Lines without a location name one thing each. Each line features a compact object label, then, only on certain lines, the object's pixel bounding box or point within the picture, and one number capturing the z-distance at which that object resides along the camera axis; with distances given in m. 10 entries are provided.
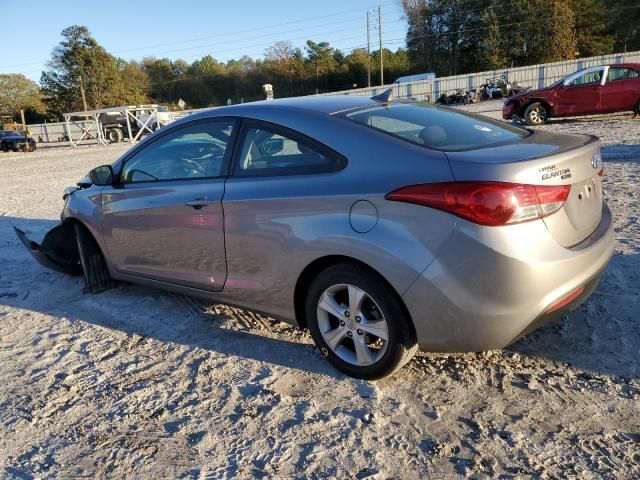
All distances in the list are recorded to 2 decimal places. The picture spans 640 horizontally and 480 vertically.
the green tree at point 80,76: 60.34
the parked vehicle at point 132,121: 34.12
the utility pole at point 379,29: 68.74
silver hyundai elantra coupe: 2.50
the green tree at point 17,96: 69.19
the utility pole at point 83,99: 58.84
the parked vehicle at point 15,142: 31.40
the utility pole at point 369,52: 67.81
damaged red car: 14.68
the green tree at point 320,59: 79.25
